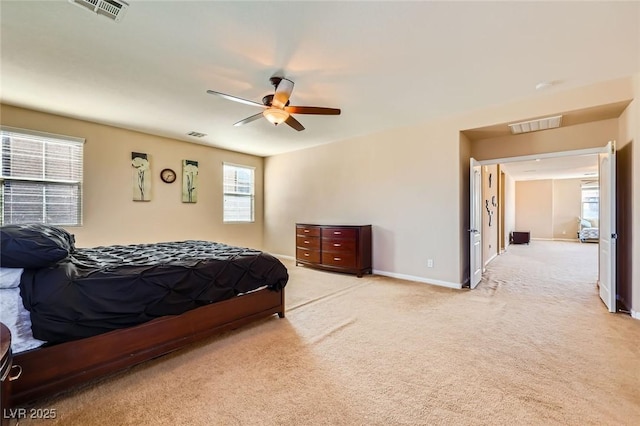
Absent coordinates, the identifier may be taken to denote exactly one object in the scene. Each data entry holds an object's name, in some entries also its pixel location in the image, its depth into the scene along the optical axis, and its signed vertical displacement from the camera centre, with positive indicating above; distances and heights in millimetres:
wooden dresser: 4812 -651
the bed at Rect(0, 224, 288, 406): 1621 -653
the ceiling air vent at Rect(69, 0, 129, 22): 1925 +1455
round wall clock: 5250 +697
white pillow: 1603 -382
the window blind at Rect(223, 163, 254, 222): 6384 +457
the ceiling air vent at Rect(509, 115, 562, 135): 3488 +1162
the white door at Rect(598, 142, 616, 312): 3090 -172
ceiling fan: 2801 +1099
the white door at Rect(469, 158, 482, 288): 4109 -189
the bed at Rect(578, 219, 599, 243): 9719 -699
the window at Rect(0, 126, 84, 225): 3734 +479
